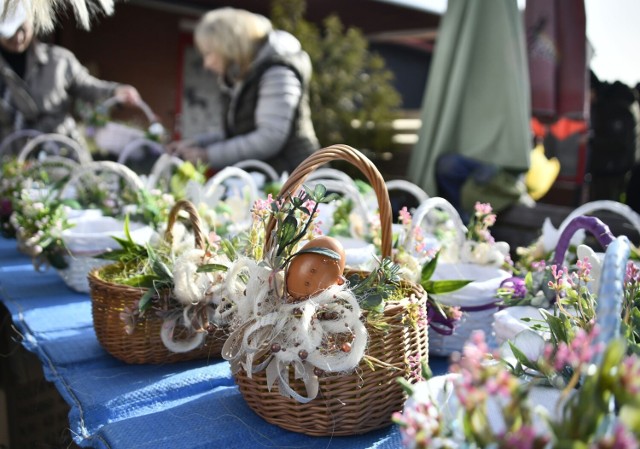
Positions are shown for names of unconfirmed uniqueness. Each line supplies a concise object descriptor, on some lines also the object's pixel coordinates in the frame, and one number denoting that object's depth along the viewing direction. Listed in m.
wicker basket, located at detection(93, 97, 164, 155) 3.07
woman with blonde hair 2.54
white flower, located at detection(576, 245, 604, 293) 0.99
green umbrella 2.81
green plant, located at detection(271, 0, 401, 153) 5.38
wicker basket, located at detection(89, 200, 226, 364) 1.16
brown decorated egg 0.85
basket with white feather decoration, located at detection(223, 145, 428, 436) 0.84
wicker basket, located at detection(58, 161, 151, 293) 1.59
